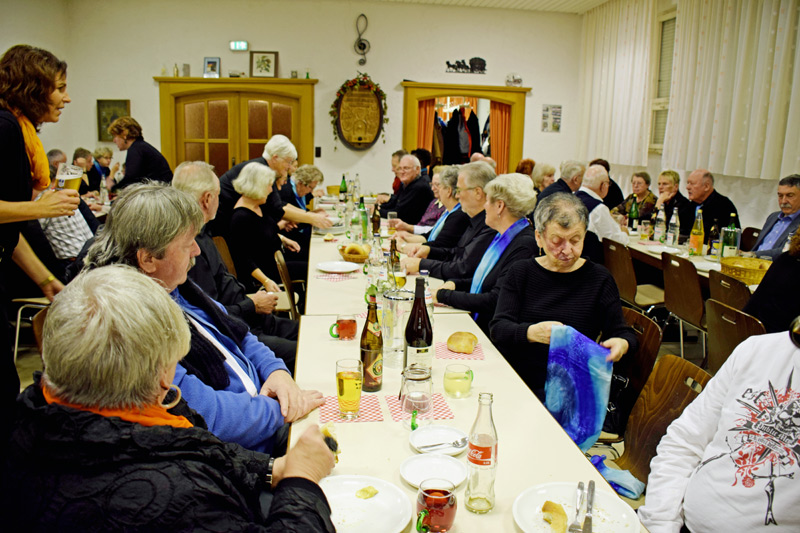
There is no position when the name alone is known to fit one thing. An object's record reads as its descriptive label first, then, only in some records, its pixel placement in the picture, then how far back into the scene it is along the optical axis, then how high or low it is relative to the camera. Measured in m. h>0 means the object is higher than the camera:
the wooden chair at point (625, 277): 4.82 -0.87
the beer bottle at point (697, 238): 5.02 -0.56
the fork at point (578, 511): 1.32 -0.75
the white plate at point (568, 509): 1.33 -0.76
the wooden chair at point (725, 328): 2.83 -0.76
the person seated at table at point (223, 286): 2.94 -0.68
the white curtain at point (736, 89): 5.83 +0.82
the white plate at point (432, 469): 1.50 -0.76
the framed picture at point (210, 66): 9.23 +1.25
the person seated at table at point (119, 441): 1.02 -0.50
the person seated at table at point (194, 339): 1.76 -0.57
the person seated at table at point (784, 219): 4.73 -0.38
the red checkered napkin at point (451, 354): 2.34 -0.73
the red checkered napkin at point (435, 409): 1.82 -0.75
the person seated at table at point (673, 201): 6.31 -0.36
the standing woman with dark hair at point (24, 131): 2.29 +0.06
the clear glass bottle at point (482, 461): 1.39 -0.67
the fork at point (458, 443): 1.64 -0.75
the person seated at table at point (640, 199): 7.12 -0.39
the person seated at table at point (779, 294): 2.68 -0.55
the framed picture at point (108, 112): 9.26 +0.54
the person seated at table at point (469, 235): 3.56 -0.44
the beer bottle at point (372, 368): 1.98 -0.67
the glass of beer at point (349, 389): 1.79 -0.67
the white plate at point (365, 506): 1.32 -0.77
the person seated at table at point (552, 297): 2.52 -0.55
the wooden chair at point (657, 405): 1.94 -0.77
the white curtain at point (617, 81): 8.21 +1.19
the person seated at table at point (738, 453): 1.51 -0.73
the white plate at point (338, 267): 3.80 -0.68
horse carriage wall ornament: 9.69 +1.46
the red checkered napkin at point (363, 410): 1.81 -0.75
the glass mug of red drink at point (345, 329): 2.48 -0.69
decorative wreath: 9.39 +1.05
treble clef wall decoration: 9.45 +1.69
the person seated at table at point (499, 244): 3.05 -0.41
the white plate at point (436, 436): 1.63 -0.74
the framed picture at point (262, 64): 9.29 +1.33
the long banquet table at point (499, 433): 1.49 -0.76
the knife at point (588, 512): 1.30 -0.73
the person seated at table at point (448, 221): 4.57 -0.46
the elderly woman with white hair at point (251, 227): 4.34 -0.51
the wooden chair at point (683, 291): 4.16 -0.85
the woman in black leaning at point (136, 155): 6.43 -0.06
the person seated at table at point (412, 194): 6.67 -0.37
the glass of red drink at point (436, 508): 1.26 -0.71
